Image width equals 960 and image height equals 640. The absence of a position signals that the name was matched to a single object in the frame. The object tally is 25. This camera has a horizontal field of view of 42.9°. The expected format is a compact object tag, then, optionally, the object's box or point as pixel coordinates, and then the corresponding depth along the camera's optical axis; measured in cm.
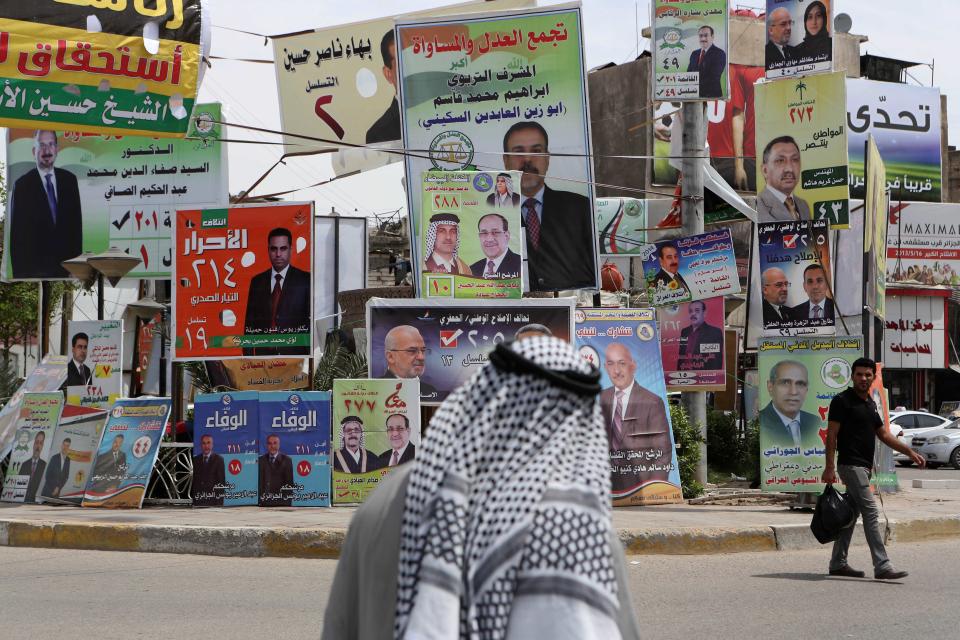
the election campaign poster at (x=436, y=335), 1398
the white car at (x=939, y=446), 2914
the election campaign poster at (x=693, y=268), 1519
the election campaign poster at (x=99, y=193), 2611
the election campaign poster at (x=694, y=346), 1666
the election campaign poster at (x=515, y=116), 1912
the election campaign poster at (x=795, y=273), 1670
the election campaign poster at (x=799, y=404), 1291
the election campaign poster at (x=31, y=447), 1376
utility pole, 1619
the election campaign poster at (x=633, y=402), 1350
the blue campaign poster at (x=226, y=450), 1299
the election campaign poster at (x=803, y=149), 1875
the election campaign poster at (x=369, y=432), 1288
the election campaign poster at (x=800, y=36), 1992
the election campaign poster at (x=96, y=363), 1533
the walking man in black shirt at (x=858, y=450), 928
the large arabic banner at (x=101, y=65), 1422
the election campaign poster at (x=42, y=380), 1487
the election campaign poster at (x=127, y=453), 1296
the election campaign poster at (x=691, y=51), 1620
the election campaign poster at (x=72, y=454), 1350
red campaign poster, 1449
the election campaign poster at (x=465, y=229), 1503
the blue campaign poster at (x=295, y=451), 1285
